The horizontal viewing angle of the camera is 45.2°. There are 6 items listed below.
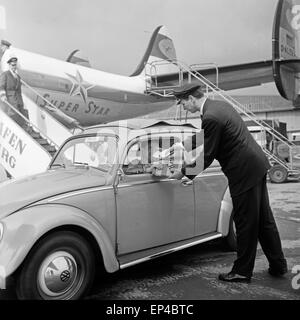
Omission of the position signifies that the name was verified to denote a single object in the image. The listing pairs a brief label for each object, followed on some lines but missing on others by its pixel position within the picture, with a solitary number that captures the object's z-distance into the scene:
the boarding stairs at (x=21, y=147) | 7.06
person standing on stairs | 7.91
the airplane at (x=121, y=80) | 10.56
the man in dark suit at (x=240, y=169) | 3.30
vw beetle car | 2.75
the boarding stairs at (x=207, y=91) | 11.56
